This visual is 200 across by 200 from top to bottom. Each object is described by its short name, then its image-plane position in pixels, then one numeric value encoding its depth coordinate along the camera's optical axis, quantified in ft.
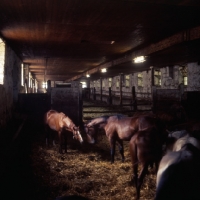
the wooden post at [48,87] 37.73
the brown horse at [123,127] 20.71
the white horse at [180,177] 10.46
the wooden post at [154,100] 38.50
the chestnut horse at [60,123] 25.84
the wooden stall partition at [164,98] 38.58
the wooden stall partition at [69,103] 37.91
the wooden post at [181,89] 38.17
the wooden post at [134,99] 44.28
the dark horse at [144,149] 15.12
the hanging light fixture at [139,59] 39.23
